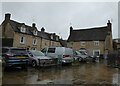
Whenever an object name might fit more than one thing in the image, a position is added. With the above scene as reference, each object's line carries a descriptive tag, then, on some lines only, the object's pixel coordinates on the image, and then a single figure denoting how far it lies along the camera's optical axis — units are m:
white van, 8.45
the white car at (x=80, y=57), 11.12
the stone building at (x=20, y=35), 16.39
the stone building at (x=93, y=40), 21.83
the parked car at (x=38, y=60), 7.27
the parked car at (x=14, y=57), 5.88
